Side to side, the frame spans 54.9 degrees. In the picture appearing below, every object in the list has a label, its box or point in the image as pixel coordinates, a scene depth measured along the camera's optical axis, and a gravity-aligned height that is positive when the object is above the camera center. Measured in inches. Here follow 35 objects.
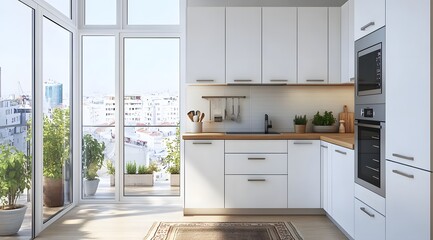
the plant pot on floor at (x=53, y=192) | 159.6 -29.5
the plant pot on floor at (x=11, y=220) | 120.7 -30.7
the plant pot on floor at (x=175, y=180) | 196.2 -29.1
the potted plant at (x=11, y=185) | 119.5 -20.5
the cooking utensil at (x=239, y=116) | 195.3 +1.0
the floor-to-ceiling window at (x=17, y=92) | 117.2 +8.0
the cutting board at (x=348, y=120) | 190.5 -0.8
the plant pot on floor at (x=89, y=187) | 195.6 -32.3
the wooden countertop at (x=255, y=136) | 170.9 -7.3
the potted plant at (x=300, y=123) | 189.3 -2.2
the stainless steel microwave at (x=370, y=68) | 104.9 +13.6
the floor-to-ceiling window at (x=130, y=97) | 193.8 +10.0
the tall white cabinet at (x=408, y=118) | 81.9 +0.0
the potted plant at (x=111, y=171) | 195.6 -24.8
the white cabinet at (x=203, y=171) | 172.1 -21.8
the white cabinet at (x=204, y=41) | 179.6 +33.3
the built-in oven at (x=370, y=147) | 105.0 -7.8
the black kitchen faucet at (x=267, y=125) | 189.2 -3.1
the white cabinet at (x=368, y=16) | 105.8 +27.7
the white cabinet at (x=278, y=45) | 180.9 +31.8
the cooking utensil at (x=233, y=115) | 195.0 +1.5
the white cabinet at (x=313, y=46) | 181.5 +31.5
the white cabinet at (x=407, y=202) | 82.3 -18.1
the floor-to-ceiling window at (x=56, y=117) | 155.9 +0.5
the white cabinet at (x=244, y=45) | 180.4 +31.7
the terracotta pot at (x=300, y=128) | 189.3 -4.4
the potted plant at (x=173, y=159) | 196.5 -19.3
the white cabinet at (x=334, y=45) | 181.8 +31.9
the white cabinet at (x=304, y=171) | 172.2 -21.8
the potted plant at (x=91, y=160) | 195.8 -19.9
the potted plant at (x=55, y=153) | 157.8 -14.0
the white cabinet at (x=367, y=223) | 106.0 -28.6
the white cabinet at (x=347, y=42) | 169.2 +31.8
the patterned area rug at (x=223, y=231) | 144.3 -41.0
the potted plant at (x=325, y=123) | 189.2 -2.2
